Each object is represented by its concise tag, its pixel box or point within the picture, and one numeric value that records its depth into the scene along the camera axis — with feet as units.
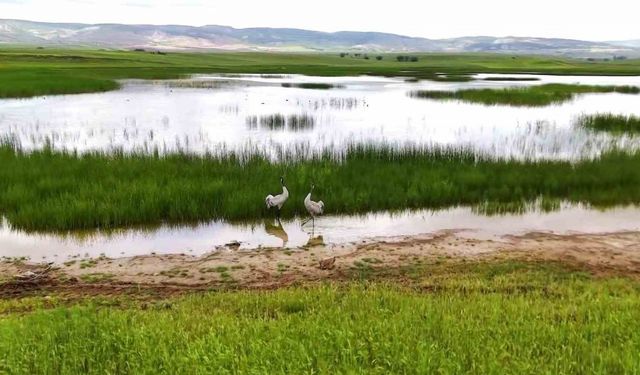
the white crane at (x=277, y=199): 51.78
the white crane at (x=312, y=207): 50.90
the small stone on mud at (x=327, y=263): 37.99
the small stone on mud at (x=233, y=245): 45.44
